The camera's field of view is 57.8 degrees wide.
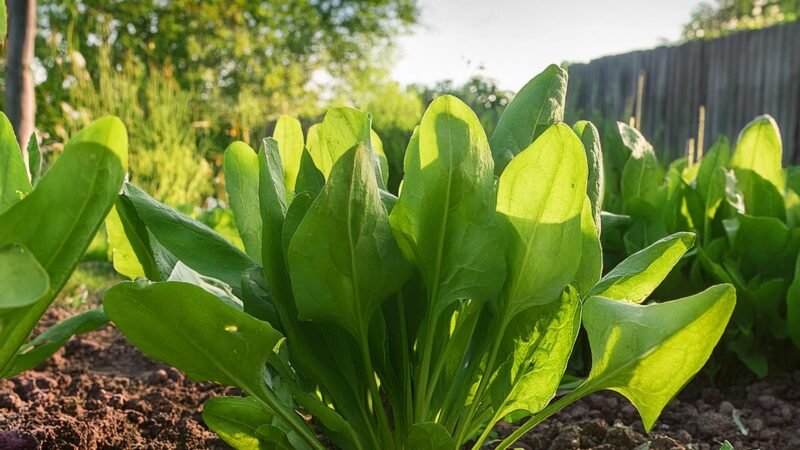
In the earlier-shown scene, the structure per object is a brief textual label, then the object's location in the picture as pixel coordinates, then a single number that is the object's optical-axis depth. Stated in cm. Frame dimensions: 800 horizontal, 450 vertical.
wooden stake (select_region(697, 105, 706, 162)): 296
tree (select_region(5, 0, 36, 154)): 334
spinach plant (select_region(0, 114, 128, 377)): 75
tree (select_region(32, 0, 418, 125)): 1784
